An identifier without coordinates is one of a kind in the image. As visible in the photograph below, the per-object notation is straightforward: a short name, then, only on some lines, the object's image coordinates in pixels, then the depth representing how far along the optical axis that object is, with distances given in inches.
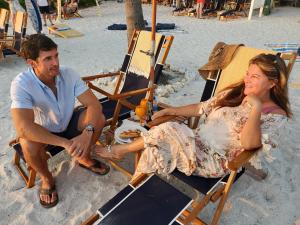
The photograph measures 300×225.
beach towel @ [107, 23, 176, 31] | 364.8
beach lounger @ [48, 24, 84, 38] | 333.1
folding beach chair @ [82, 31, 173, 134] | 119.8
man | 84.7
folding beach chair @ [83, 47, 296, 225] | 71.2
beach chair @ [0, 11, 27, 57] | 222.5
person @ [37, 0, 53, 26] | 382.6
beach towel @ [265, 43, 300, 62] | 256.7
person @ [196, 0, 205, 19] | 455.7
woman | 75.6
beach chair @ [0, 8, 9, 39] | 251.7
